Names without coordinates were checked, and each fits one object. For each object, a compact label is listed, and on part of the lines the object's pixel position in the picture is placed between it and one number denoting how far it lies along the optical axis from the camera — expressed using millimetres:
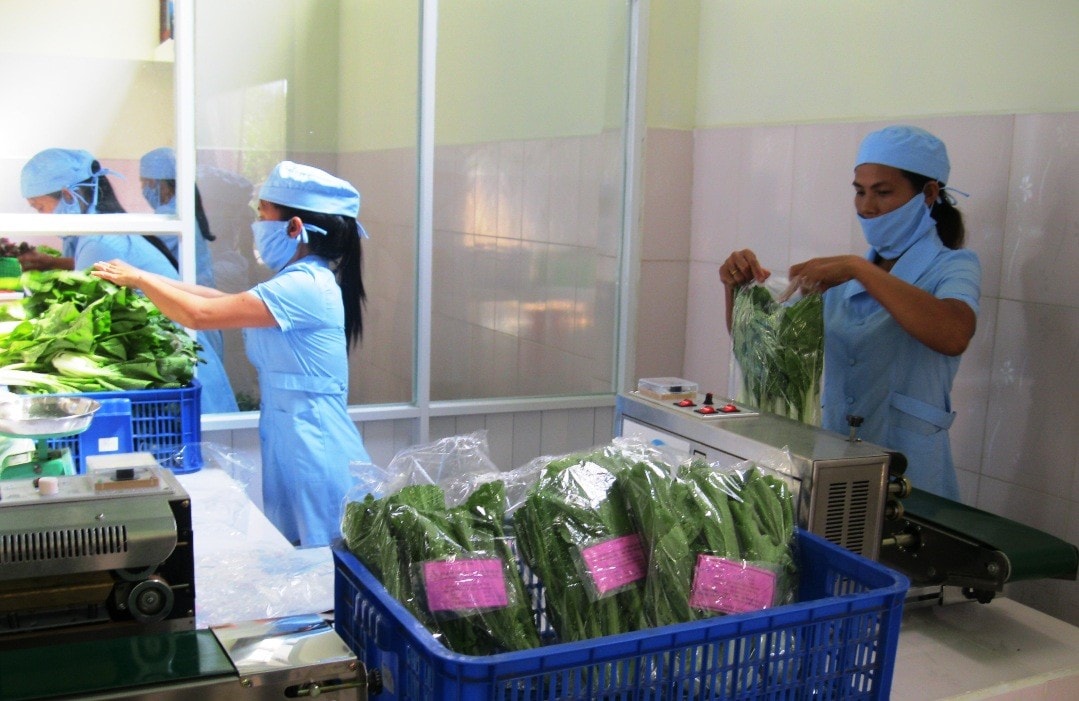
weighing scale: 1872
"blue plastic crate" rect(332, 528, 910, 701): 1112
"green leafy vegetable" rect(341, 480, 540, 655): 1269
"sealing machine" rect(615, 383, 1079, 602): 1722
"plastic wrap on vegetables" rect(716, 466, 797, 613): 1352
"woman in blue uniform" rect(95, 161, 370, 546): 3383
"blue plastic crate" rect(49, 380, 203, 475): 2551
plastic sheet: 1820
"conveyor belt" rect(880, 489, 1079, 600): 1896
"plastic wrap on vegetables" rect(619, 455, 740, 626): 1326
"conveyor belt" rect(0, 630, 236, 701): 959
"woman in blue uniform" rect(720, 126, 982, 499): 2703
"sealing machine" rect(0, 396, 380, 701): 992
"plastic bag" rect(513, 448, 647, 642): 1320
